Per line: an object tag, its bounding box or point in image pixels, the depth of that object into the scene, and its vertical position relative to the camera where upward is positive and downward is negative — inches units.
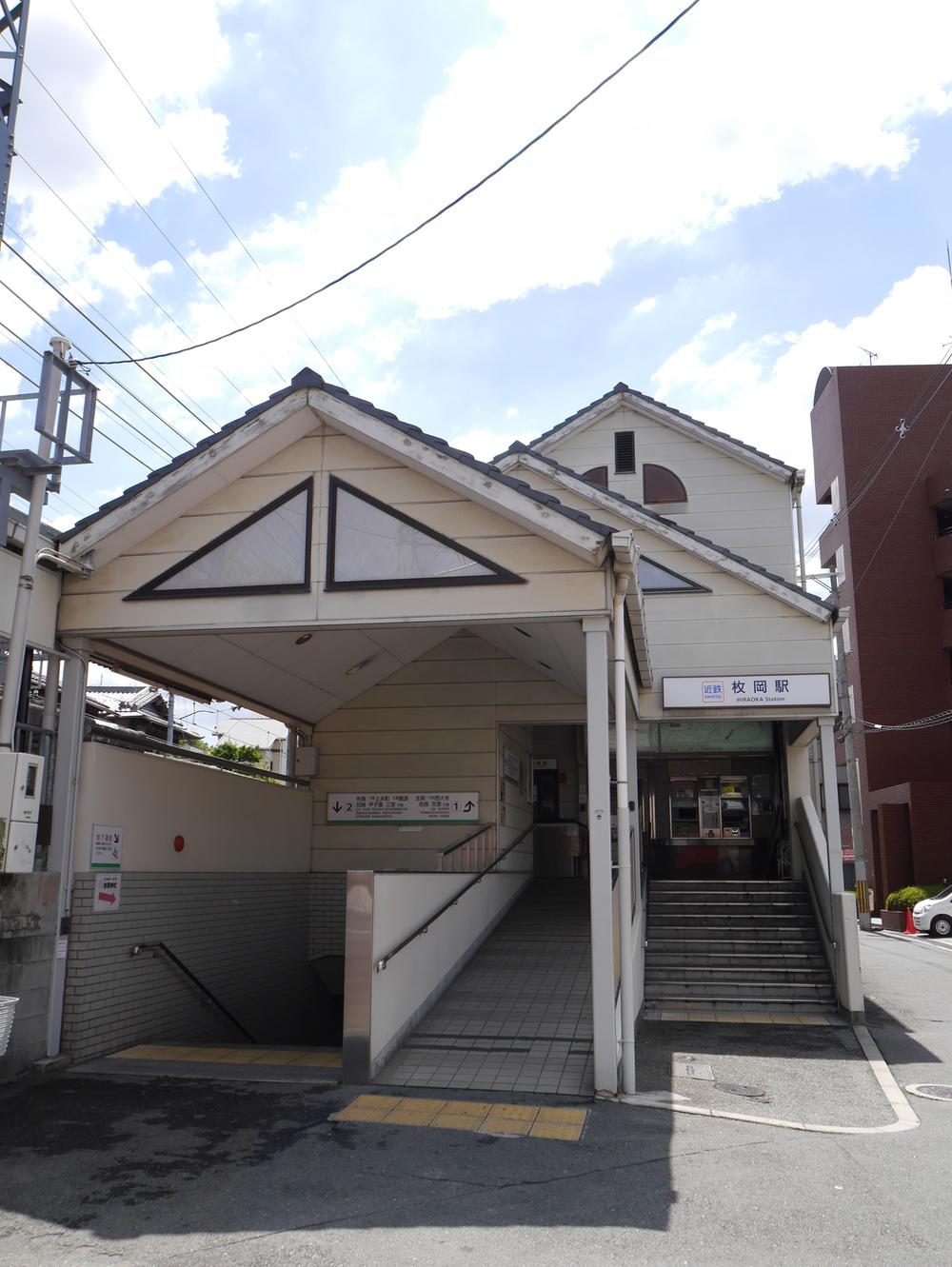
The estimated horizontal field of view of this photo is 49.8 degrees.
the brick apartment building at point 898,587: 1150.3 +344.6
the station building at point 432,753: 310.3 +58.3
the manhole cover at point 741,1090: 290.4 -58.8
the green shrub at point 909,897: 1004.6 -14.4
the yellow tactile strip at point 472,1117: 247.4 -58.5
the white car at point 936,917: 908.0 -30.4
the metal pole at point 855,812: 954.7 +66.2
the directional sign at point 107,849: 327.0 +8.0
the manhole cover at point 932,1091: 292.4 -59.2
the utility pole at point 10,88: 273.9 +209.8
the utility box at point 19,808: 267.4 +16.8
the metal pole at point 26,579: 279.9 +81.0
